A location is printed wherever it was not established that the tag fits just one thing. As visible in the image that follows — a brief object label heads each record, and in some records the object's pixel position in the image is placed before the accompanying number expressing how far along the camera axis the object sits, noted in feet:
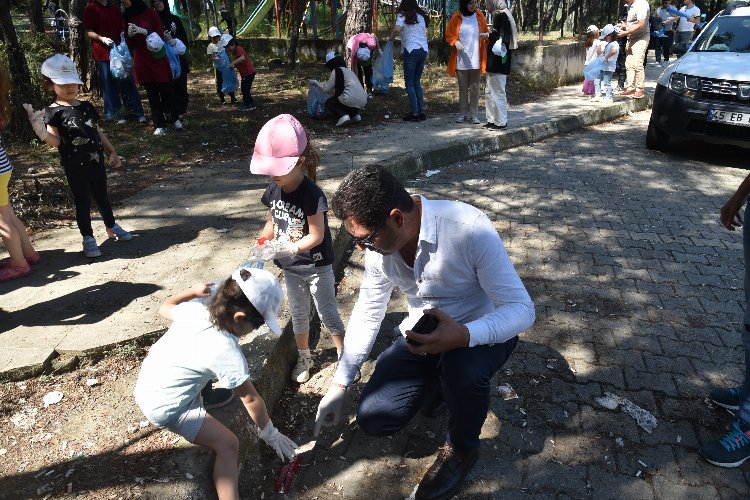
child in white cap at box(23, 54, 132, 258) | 12.53
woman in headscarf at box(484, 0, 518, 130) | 24.70
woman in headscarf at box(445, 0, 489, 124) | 25.63
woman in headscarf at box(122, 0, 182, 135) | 23.43
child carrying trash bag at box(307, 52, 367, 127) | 26.20
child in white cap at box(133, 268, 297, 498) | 7.16
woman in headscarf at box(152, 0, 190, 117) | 26.40
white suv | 20.99
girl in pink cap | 9.15
